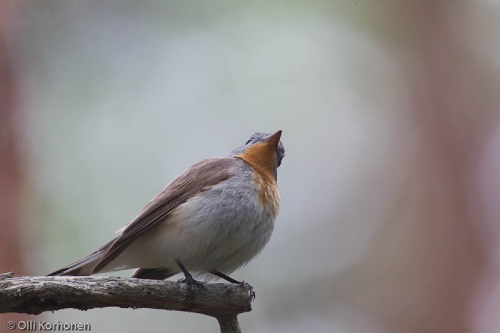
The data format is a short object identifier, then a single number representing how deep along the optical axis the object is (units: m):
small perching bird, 7.77
